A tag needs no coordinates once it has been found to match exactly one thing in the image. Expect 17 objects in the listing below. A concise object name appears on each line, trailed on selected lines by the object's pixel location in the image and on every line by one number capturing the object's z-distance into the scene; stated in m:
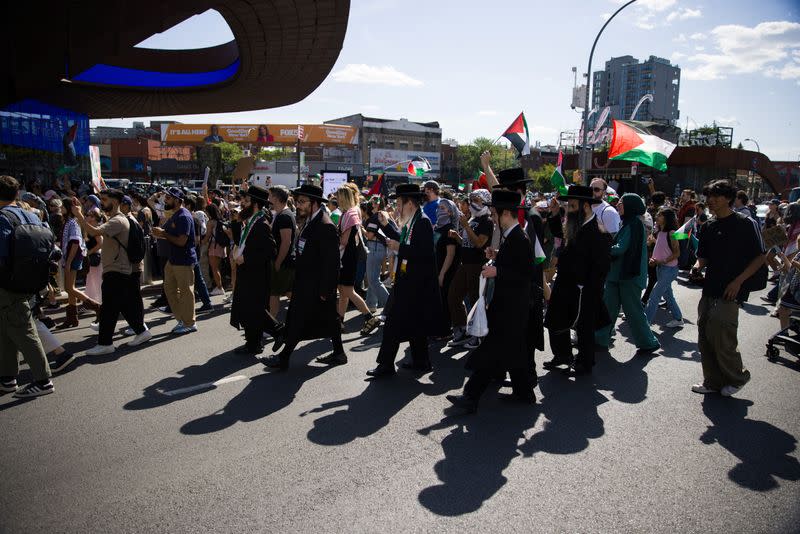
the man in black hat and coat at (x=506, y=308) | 4.66
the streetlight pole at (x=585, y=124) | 21.17
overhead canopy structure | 12.59
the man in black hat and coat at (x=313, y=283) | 5.80
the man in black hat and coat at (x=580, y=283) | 5.81
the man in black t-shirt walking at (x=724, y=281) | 4.94
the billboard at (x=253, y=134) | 79.25
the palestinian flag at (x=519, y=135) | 11.45
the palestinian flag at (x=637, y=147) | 12.05
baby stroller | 6.51
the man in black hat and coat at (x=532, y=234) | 5.32
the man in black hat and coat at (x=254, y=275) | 6.36
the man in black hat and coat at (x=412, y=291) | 5.63
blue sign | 22.97
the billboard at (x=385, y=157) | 84.88
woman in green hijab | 6.66
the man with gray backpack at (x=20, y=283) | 4.85
